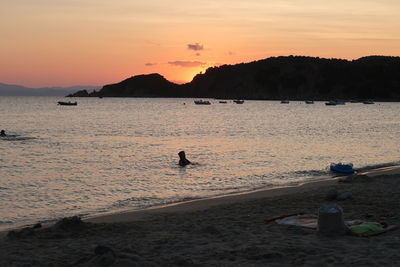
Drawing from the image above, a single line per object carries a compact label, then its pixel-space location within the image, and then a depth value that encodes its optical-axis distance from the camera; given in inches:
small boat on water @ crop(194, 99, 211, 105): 7284.5
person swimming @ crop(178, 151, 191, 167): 1131.9
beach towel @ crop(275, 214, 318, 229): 452.2
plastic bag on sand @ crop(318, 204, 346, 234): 417.4
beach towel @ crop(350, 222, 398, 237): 419.8
